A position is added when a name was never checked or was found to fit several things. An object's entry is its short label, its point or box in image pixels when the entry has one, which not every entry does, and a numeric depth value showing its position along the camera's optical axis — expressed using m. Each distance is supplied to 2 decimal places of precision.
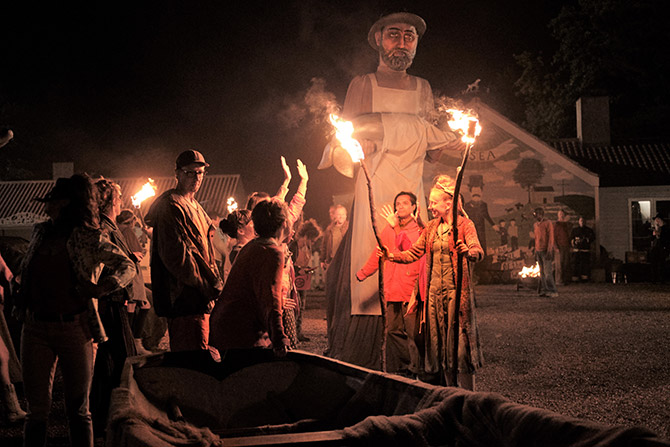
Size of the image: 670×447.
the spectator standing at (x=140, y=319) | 8.41
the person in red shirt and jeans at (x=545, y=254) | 17.06
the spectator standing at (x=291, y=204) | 6.56
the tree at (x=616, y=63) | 37.38
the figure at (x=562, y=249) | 21.45
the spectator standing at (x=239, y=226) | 6.59
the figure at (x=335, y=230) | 10.80
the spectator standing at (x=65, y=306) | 4.01
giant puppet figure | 7.04
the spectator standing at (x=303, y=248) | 12.55
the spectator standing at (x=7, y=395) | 5.44
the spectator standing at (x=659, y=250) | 21.20
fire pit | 19.72
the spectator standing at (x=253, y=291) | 4.37
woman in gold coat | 5.54
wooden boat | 2.33
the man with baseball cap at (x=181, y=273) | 5.01
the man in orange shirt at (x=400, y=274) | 6.38
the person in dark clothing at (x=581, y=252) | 23.92
